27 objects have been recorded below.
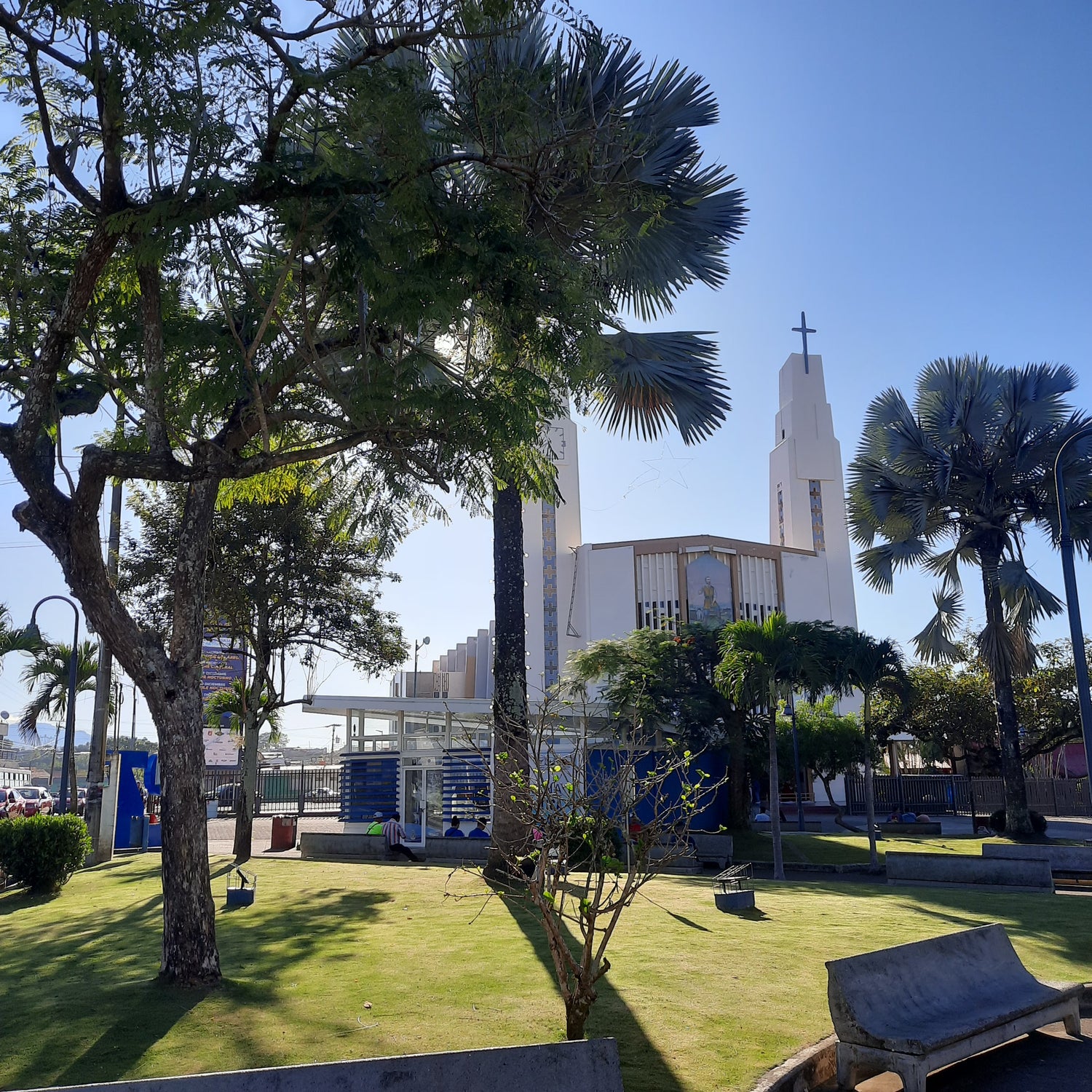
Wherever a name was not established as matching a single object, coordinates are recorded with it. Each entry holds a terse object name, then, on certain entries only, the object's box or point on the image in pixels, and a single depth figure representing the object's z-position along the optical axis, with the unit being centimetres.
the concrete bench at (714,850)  2011
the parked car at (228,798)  4106
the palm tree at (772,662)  1923
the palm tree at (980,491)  2317
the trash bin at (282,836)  2412
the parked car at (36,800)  3642
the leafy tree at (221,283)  784
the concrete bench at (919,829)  2875
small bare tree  550
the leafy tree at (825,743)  3334
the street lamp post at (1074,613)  1458
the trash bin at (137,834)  2361
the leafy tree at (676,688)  2555
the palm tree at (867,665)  2059
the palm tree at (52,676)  3428
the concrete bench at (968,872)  1442
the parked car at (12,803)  3231
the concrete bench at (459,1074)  378
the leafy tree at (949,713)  4009
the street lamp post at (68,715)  2580
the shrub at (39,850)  1437
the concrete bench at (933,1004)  587
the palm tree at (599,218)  926
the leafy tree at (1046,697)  3709
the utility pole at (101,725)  2034
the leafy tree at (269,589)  2009
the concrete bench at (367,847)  1989
